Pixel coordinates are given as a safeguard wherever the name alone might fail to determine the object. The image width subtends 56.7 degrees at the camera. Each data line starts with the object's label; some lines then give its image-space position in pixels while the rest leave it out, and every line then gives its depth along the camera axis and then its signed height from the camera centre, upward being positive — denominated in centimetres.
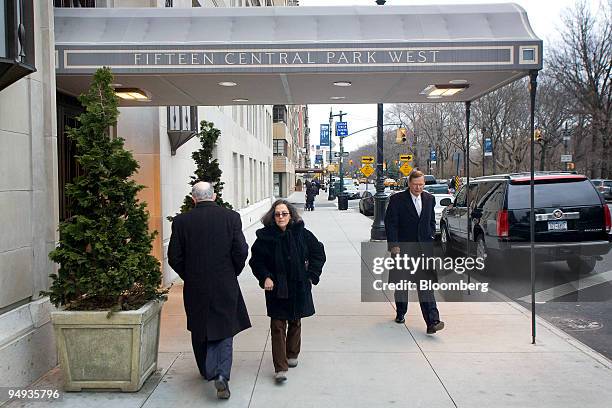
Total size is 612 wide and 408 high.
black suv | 994 -67
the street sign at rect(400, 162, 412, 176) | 2661 +66
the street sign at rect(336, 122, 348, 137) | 4250 +401
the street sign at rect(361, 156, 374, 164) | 3002 +118
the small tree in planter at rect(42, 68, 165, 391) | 479 -72
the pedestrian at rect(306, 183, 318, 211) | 3291 -77
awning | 651 +160
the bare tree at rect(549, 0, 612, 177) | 4106 +828
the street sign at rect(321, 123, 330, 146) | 6608 +572
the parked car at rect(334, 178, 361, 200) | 5035 -69
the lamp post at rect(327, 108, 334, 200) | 5132 -112
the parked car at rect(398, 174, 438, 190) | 4255 +14
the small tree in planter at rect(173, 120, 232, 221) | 856 +29
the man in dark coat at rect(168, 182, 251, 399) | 479 -75
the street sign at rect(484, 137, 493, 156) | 3841 +234
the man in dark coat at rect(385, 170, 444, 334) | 671 -51
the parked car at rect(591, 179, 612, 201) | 3925 -38
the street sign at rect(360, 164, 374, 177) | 2719 +60
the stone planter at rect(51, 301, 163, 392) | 477 -138
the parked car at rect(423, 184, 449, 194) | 2380 -31
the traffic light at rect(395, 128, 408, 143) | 3456 +289
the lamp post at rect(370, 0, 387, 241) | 1708 -56
